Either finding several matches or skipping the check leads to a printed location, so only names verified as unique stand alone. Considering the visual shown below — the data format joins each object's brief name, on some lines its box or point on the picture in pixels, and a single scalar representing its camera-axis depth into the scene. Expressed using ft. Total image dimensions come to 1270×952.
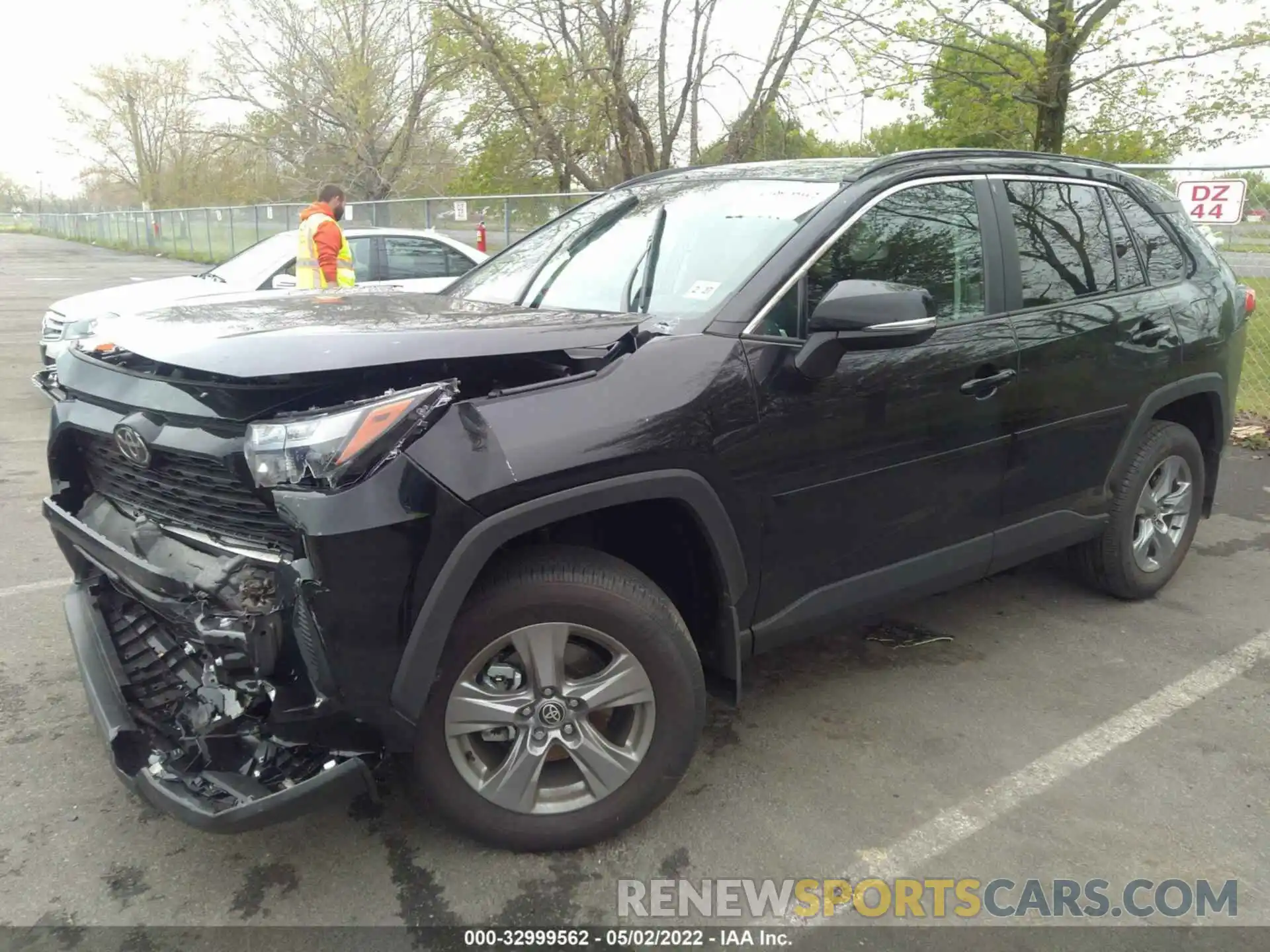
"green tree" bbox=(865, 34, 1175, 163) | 38.75
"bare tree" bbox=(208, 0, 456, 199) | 75.97
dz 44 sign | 24.90
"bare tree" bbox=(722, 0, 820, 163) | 36.99
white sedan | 25.76
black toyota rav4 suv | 7.32
